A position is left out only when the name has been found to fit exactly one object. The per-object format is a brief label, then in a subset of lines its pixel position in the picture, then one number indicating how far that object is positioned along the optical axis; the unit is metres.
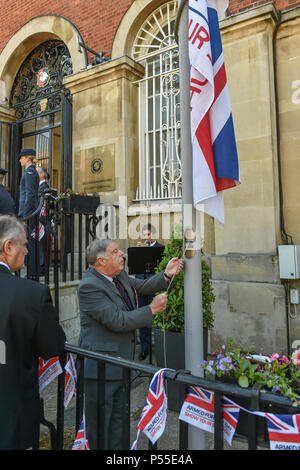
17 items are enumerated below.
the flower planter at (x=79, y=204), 5.46
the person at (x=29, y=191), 5.54
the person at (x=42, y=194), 5.54
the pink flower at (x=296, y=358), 2.24
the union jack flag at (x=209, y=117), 2.13
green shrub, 3.73
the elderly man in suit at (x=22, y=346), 1.75
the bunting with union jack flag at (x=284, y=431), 1.42
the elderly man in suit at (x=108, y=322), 2.47
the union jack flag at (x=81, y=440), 2.01
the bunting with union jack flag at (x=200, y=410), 1.65
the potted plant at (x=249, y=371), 2.08
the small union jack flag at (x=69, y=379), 2.23
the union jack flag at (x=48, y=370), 2.16
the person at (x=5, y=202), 4.69
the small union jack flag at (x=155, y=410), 1.72
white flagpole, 2.16
